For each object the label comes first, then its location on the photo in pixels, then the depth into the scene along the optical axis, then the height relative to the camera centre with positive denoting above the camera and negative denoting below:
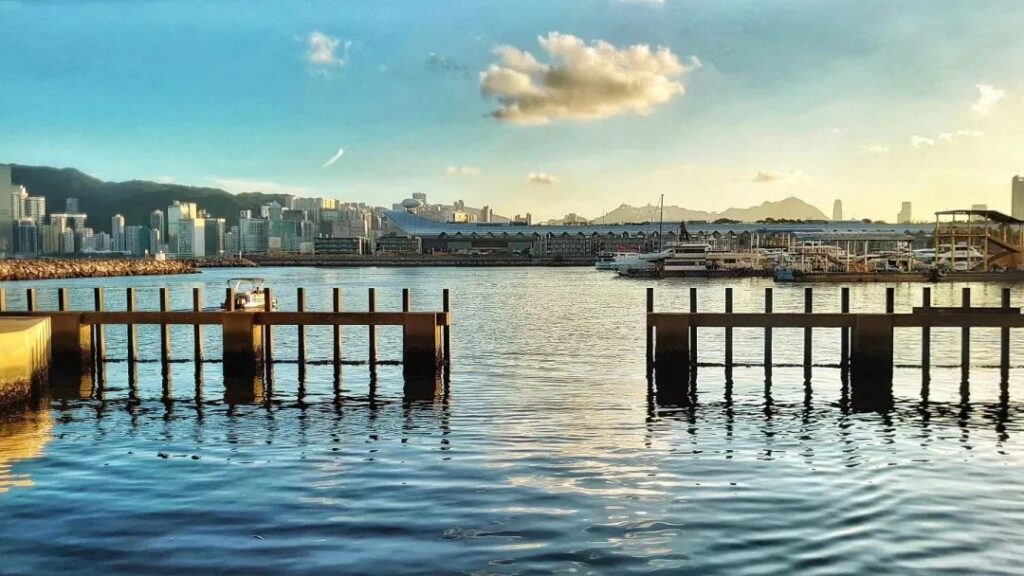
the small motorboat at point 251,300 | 40.30 -1.81
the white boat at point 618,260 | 183.73 +0.99
